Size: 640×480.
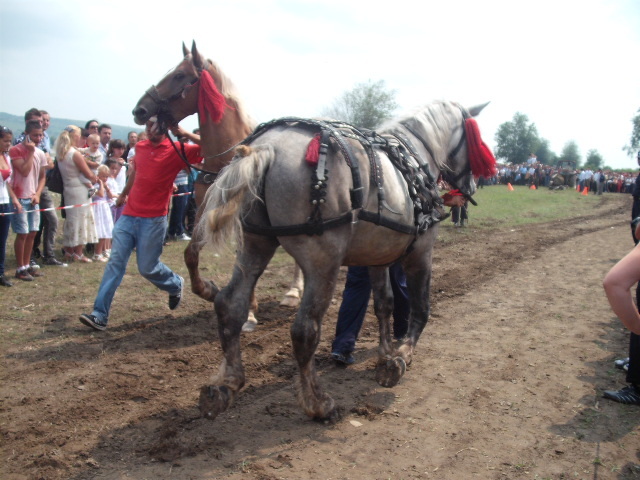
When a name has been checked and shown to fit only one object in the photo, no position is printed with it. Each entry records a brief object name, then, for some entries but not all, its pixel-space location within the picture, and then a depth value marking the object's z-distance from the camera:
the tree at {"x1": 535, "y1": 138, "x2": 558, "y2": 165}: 91.62
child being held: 9.45
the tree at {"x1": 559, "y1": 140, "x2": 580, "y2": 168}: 100.52
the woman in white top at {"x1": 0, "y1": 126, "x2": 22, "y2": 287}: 7.16
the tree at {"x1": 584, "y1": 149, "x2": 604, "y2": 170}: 95.62
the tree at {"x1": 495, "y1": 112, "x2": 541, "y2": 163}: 87.50
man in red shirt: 5.54
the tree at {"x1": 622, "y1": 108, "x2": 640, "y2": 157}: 65.12
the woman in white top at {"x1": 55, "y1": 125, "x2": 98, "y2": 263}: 8.65
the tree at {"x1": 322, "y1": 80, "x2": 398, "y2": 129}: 53.09
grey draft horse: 3.45
